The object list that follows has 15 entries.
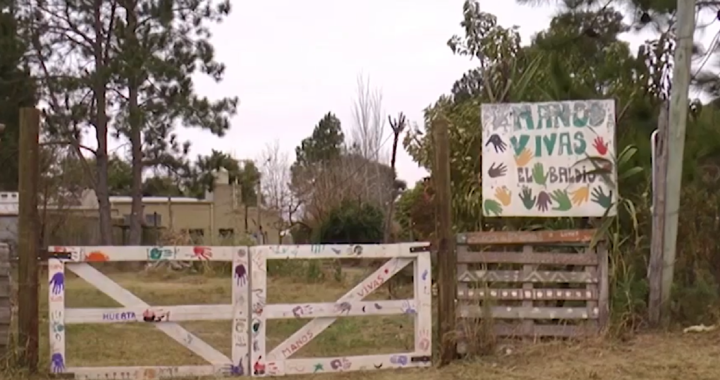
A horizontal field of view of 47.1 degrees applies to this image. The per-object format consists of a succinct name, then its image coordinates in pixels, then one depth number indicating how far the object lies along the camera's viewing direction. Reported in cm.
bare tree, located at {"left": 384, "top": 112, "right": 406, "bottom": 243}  2043
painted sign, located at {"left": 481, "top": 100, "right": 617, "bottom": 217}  774
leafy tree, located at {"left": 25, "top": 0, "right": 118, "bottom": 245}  2550
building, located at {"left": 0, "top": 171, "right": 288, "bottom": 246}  2181
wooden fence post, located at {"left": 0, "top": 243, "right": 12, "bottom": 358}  677
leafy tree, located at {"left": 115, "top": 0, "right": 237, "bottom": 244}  2520
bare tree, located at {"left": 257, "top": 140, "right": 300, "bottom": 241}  3681
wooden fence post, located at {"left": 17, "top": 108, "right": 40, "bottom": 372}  668
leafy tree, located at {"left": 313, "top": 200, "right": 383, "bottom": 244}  2530
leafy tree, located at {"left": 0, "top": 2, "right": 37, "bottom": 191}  2453
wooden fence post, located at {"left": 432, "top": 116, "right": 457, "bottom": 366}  725
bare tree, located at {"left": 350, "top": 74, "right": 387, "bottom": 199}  3141
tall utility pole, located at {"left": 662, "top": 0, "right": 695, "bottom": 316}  806
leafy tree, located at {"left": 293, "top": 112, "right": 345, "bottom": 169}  5022
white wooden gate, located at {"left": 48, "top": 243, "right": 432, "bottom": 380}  669
